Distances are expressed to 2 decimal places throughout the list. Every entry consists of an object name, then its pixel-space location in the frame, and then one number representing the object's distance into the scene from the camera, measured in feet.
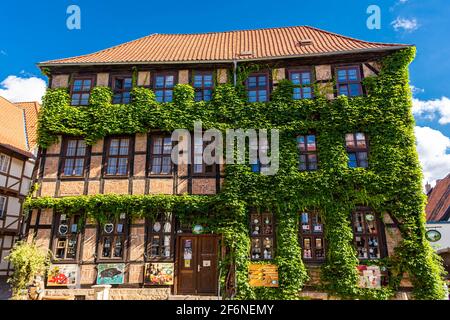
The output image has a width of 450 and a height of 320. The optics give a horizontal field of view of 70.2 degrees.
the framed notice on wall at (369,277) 34.83
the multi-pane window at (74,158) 40.91
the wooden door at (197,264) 37.60
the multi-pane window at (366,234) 36.17
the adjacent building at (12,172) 54.70
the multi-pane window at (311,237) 36.73
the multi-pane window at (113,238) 38.19
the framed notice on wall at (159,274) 36.91
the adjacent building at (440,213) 41.57
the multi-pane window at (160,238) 37.86
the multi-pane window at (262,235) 37.40
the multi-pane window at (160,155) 40.34
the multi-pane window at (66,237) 38.60
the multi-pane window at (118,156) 40.65
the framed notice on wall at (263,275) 35.86
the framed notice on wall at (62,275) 37.37
